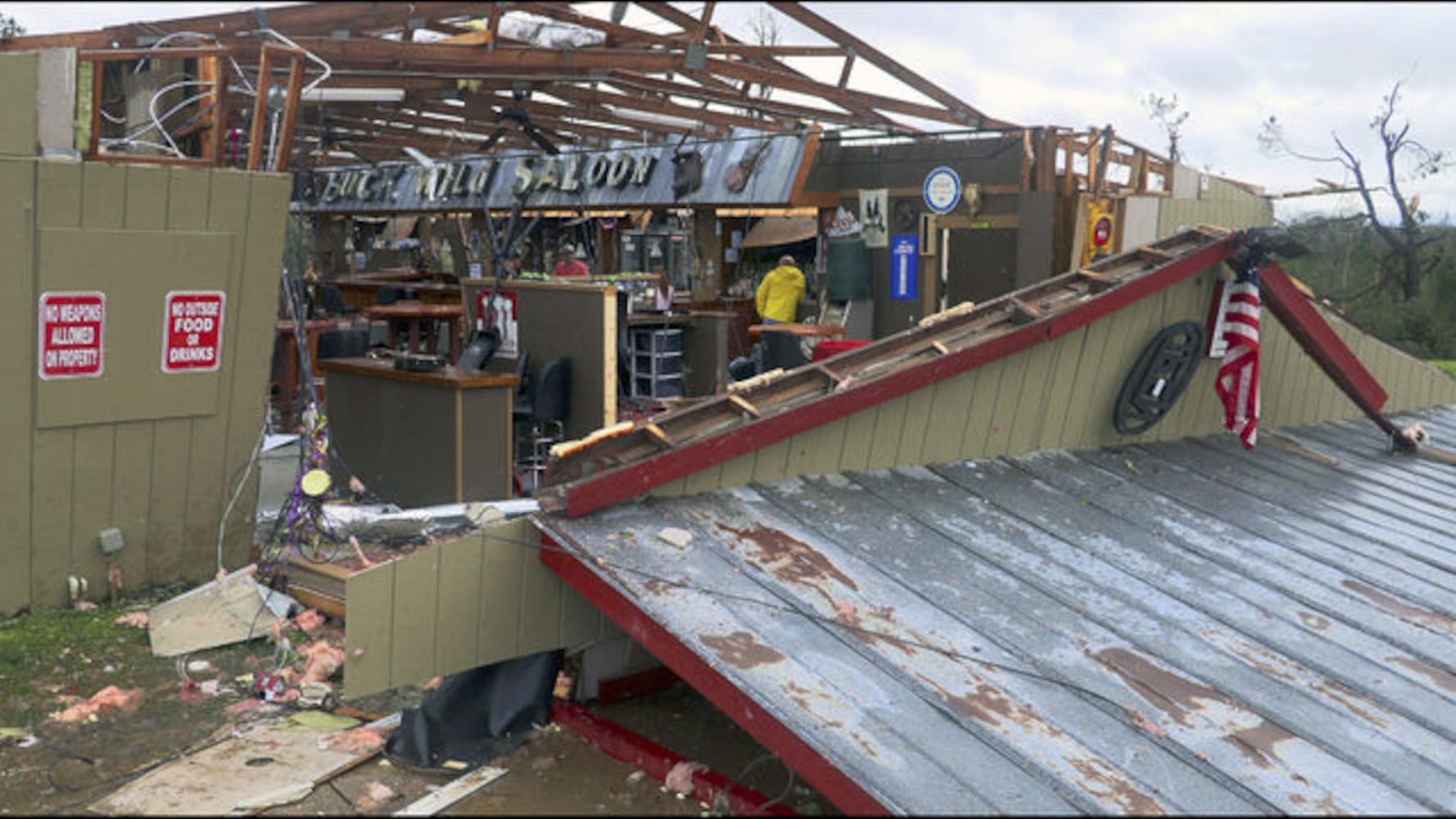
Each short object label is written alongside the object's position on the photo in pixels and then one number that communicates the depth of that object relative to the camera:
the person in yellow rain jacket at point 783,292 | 14.15
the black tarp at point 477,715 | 4.44
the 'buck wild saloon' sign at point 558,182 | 13.98
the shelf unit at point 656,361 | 11.92
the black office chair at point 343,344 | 12.19
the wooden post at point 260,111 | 6.92
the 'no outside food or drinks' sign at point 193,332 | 6.97
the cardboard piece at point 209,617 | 6.18
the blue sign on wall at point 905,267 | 13.38
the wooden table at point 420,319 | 13.20
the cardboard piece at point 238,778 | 4.21
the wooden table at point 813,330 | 13.10
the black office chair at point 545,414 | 9.70
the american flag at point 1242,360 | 6.86
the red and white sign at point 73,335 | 6.48
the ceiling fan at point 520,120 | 12.73
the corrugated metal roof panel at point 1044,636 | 3.14
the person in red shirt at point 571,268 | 14.28
